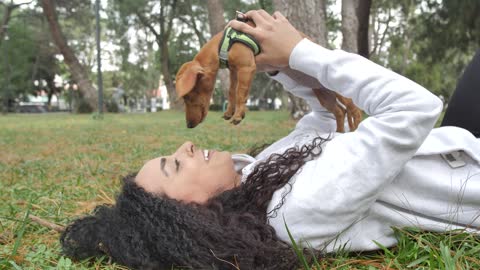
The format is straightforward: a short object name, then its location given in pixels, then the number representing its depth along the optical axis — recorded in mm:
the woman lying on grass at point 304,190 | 1546
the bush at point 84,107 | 25141
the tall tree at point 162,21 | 28225
